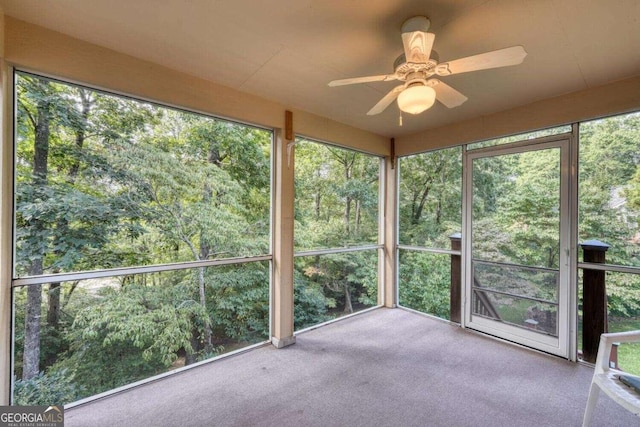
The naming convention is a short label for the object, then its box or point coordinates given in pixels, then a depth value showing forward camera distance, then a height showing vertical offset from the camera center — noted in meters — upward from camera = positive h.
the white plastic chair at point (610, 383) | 1.43 -0.95
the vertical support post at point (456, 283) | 3.50 -0.87
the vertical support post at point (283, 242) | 2.93 -0.31
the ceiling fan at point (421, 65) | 1.45 +0.84
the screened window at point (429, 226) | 3.64 -0.15
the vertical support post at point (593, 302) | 2.52 -0.79
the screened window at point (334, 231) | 3.45 -0.24
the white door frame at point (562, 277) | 2.65 -0.59
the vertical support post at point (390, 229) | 4.18 -0.21
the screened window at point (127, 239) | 1.95 -0.23
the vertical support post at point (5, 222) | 1.68 -0.07
